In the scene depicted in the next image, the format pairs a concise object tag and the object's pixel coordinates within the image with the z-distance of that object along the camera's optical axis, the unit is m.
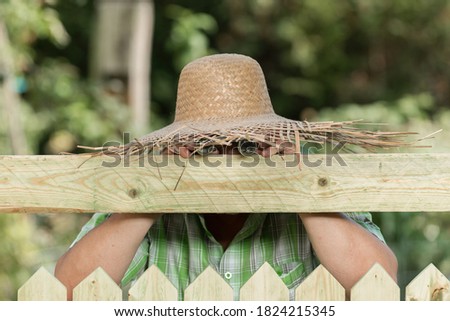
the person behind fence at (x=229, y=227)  4.08
